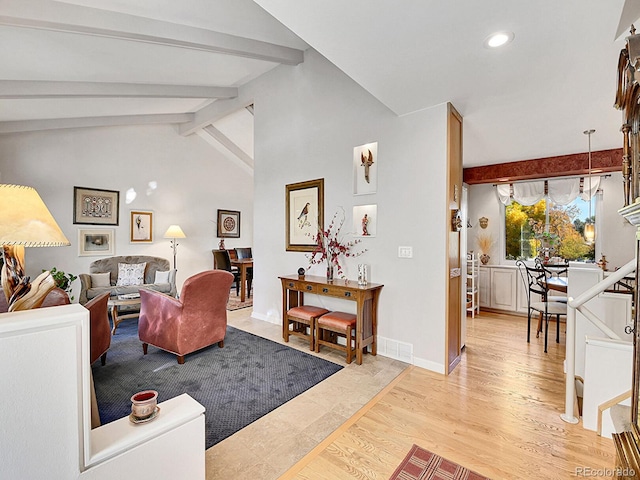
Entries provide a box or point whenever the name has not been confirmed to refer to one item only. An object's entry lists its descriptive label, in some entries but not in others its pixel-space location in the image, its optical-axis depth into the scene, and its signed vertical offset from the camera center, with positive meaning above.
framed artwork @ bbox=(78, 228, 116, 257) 5.28 -0.06
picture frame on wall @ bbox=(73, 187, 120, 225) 5.22 +0.61
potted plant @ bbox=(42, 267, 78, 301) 4.77 -0.66
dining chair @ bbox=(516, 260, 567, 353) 3.59 -0.84
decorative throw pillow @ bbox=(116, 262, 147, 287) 5.22 -0.63
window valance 4.71 +0.85
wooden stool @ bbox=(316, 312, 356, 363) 3.10 -0.95
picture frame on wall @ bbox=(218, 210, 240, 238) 7.38 +0.40
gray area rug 2.24 -1.31
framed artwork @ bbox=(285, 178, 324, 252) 3.95 +0.36
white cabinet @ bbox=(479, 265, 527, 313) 5.24 -0.90
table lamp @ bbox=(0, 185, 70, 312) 1.17 +0.01
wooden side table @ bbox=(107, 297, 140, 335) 4.11 -0.90
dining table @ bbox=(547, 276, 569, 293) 3.59 -0.56
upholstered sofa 4.78 -0.68
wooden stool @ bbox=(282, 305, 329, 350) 3.43 -0.95
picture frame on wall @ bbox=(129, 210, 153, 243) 5.88 +0.24
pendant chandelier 4.34 +0.12
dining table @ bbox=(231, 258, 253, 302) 6.09 -0.66
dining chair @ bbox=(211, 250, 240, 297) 6.96 -0.49
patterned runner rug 1.64 -1.32
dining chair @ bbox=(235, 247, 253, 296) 7.11 -0.38
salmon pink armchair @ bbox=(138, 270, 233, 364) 3.06 -0.83
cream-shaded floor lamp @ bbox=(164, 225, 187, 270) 6.10 +0.15
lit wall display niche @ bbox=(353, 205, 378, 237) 3.43 +0.23
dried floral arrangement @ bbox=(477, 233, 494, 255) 5.64 -0.04
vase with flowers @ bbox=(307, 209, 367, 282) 3.64 -0.08
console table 3.11 -0.62
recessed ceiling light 1.85 +1.29
